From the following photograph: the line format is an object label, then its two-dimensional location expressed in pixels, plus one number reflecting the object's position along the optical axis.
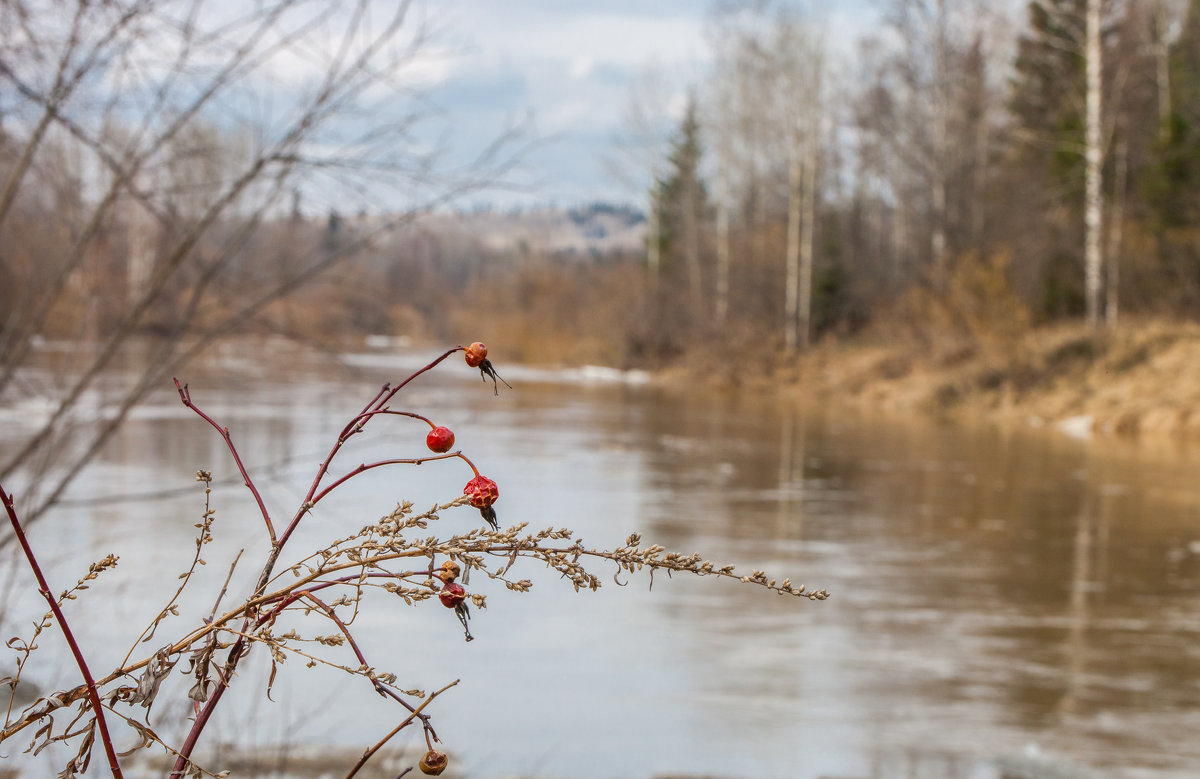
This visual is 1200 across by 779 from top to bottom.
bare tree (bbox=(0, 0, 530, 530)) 3.21
